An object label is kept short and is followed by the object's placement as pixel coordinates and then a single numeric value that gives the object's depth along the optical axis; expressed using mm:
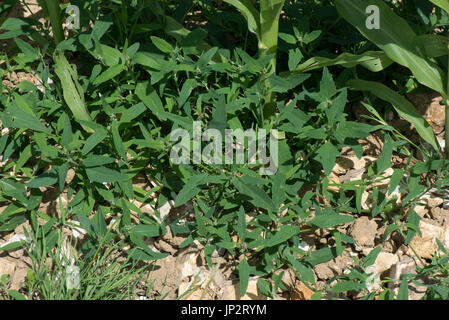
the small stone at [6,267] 1165
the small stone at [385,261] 1158
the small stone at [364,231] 1178
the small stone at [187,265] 1164
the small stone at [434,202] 1199
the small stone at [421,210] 1194
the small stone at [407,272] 1116
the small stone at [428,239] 1162
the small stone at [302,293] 1133
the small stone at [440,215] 1189
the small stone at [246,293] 1137
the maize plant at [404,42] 1184
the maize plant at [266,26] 1178
